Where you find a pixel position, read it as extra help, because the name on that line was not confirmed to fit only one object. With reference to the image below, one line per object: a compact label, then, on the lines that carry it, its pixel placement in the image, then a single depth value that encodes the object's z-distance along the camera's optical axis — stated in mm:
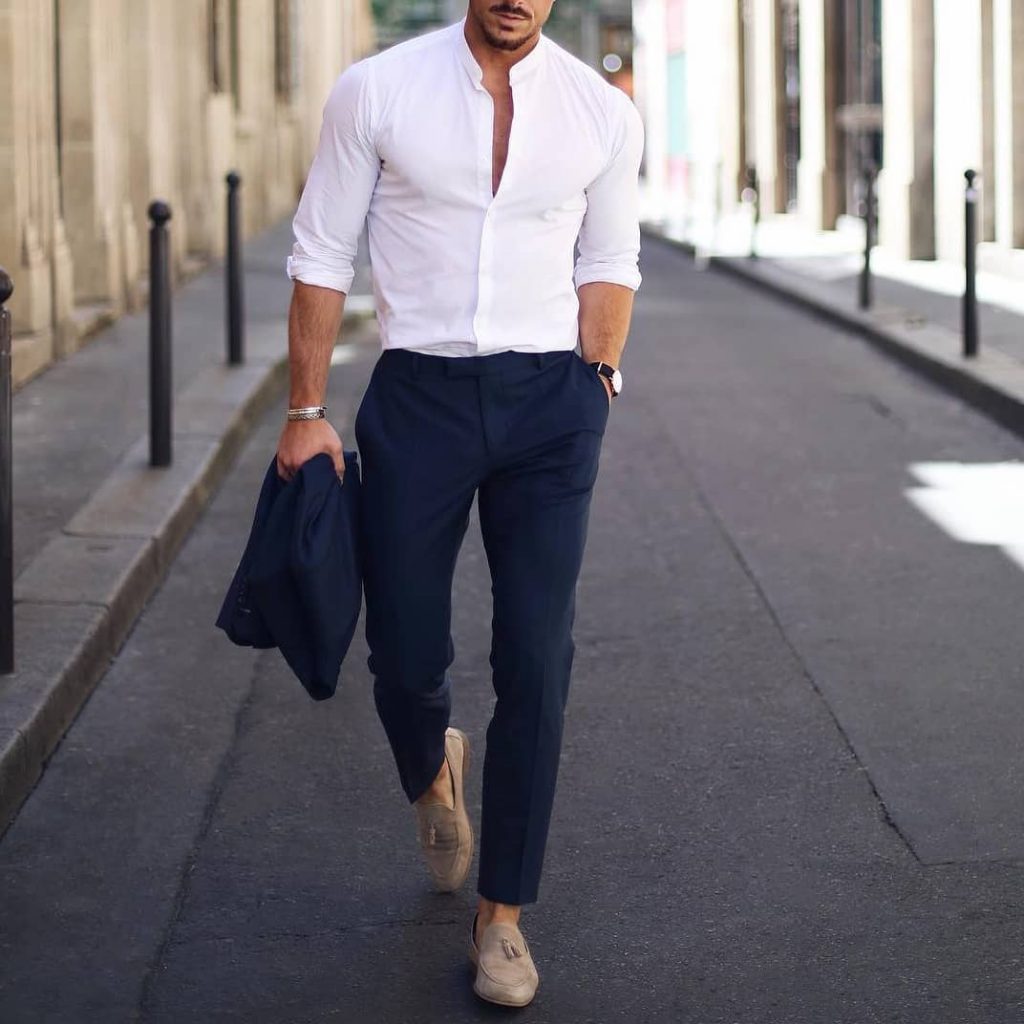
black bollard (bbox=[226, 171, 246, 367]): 11664
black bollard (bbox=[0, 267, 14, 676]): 5277
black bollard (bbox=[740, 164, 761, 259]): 22589
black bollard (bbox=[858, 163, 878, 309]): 15992
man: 3762
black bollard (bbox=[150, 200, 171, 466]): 8453
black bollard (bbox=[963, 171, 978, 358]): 11969
